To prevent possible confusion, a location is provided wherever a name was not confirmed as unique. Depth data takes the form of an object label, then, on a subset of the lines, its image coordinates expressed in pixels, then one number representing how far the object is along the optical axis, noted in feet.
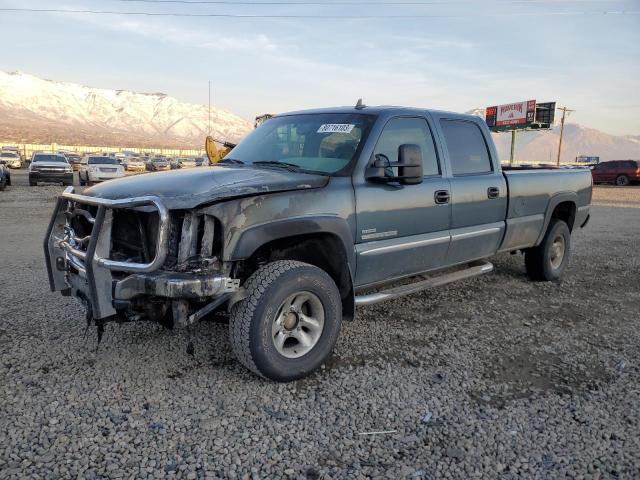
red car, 100.93
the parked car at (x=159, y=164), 142.74
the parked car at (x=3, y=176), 63.85
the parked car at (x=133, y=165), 129.18
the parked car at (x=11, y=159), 137.90
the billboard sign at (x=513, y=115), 151.43
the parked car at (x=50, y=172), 73.31
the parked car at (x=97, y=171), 74.90
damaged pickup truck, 10.35
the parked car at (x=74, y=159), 157.76
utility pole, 186.78
